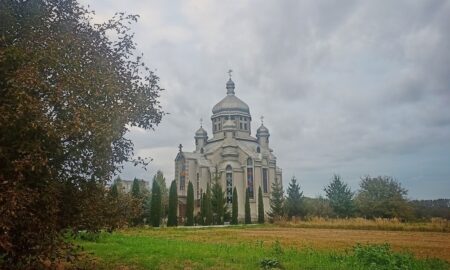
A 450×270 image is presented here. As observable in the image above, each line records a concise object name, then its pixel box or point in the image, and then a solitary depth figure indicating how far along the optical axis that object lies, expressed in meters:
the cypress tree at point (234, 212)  49.53
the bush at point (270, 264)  10.60
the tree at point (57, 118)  6.98
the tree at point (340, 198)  49.39
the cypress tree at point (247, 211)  51.19
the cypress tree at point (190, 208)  46.50
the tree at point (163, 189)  52.53
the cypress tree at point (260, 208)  52.03
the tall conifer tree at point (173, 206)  44.28
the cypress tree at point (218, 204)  50.31
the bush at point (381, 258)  10.39
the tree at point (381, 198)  44.25
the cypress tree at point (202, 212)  48.85
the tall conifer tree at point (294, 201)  52.69
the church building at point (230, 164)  60.84
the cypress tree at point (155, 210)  43.72
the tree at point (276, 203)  52.88
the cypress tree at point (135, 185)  42.59
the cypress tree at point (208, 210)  48.62
